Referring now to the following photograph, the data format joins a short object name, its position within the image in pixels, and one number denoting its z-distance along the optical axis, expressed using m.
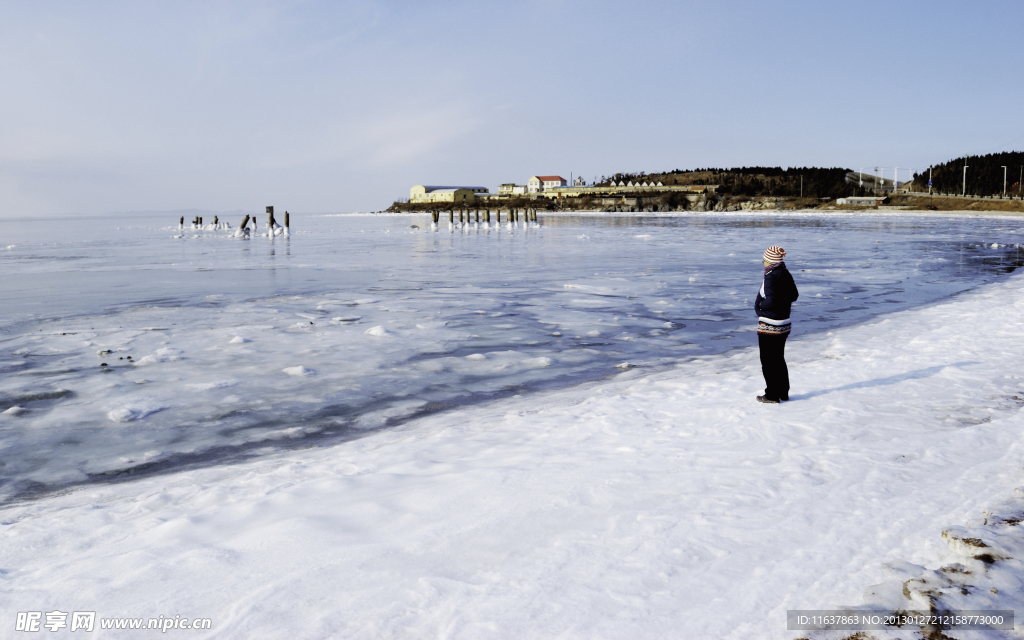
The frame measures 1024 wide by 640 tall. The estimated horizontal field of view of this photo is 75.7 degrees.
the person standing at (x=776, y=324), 5.67
